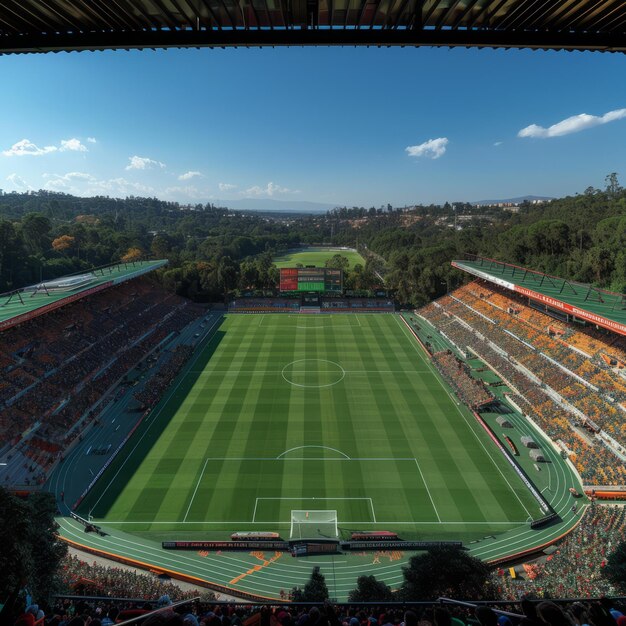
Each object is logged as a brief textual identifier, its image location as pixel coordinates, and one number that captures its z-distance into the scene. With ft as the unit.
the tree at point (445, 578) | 44.04
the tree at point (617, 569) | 40.86
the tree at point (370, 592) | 44.37
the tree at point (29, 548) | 25.30
